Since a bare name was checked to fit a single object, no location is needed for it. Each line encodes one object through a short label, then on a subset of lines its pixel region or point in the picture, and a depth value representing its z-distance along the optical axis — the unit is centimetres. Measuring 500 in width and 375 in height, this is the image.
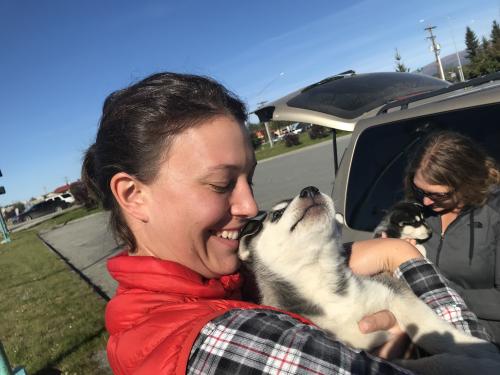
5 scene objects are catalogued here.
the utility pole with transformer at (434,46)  6044
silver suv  382
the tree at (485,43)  6421
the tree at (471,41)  7981
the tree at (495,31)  7669
